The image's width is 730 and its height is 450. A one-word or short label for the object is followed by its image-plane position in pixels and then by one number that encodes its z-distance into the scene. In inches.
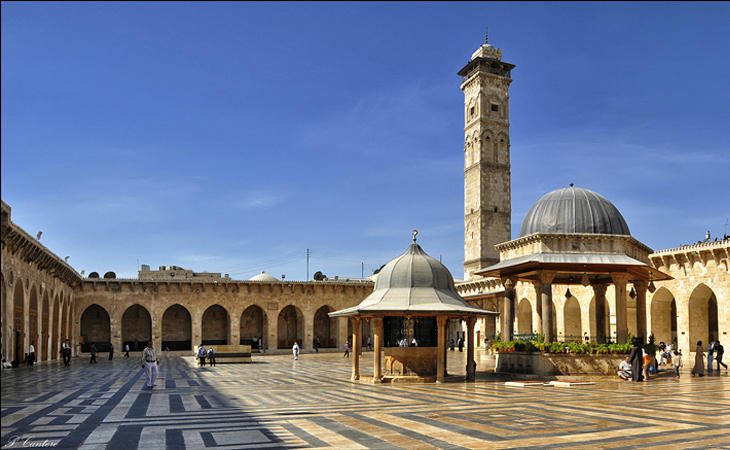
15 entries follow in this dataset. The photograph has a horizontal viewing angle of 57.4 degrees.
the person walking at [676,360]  822.5
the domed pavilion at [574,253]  824.9
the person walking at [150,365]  651.5
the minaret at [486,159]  2121.1
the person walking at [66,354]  1178.0
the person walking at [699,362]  821.9
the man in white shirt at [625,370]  751.1
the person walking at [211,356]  1173.7
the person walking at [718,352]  877.2
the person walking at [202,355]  1154.0
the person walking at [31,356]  1114.1
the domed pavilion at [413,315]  708.0
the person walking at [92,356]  1357.0
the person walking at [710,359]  902.4
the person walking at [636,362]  734.5
